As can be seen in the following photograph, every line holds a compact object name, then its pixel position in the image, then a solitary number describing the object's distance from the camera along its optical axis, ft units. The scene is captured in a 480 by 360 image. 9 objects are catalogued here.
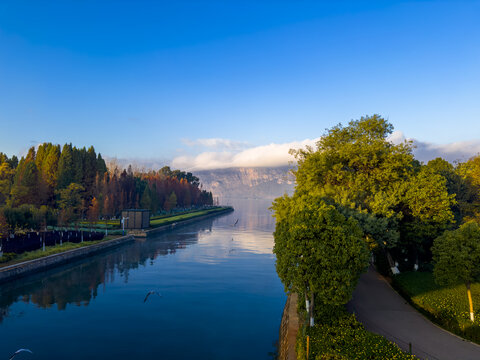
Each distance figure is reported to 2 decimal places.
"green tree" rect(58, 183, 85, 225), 281.33
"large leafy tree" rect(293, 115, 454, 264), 106.83
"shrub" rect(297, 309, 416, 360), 50.60
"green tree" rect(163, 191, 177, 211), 449.89
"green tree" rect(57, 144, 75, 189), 305.67
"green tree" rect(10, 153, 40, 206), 252.62
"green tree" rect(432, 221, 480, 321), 71.77
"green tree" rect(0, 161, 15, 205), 278.46
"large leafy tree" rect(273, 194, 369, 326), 61.46
